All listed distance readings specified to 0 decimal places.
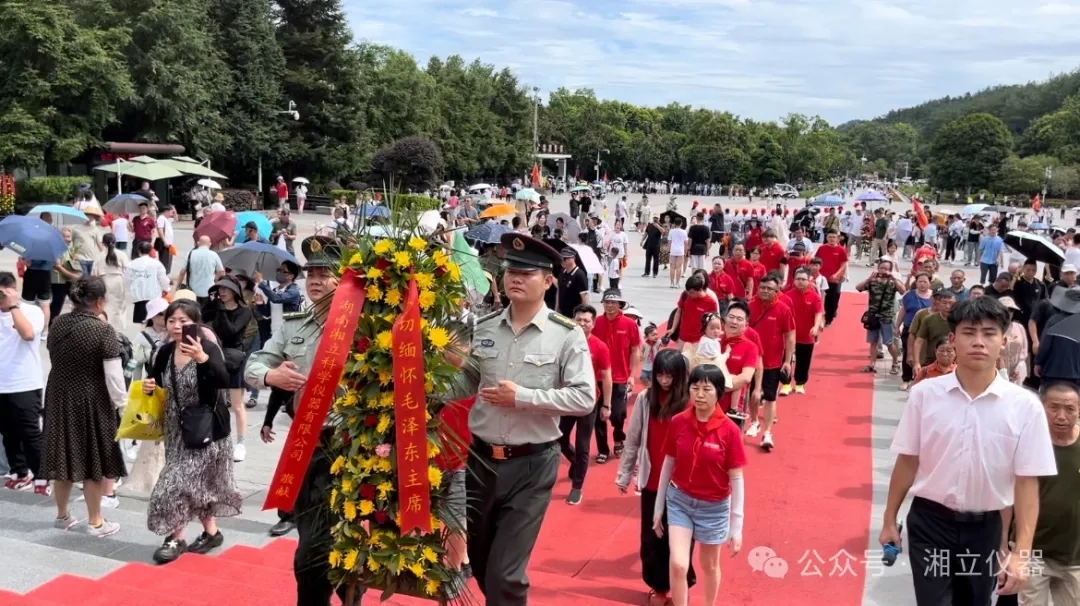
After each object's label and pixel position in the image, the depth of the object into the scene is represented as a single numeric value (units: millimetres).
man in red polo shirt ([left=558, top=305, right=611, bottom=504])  7637
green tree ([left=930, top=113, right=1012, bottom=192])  98438
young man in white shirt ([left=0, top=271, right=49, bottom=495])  6578
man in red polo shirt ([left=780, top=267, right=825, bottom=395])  10945
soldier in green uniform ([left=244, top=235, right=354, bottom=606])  4051
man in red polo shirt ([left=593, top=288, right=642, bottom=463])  8609
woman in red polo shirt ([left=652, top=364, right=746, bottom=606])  5164
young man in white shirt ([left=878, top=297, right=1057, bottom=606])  3785
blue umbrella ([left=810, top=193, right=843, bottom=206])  35778
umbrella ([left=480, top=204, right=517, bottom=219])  17125
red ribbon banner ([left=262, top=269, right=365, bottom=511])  3746
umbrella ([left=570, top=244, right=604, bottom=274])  12350
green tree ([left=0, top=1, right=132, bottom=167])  31031
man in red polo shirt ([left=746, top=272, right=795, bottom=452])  9359
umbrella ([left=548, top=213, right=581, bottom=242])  19562
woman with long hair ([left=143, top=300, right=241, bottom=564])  5742
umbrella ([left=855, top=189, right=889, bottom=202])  32816
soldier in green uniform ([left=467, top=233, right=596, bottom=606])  4090
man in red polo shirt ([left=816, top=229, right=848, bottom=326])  14875
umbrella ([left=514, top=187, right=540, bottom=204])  30547
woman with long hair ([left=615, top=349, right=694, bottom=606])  5812
